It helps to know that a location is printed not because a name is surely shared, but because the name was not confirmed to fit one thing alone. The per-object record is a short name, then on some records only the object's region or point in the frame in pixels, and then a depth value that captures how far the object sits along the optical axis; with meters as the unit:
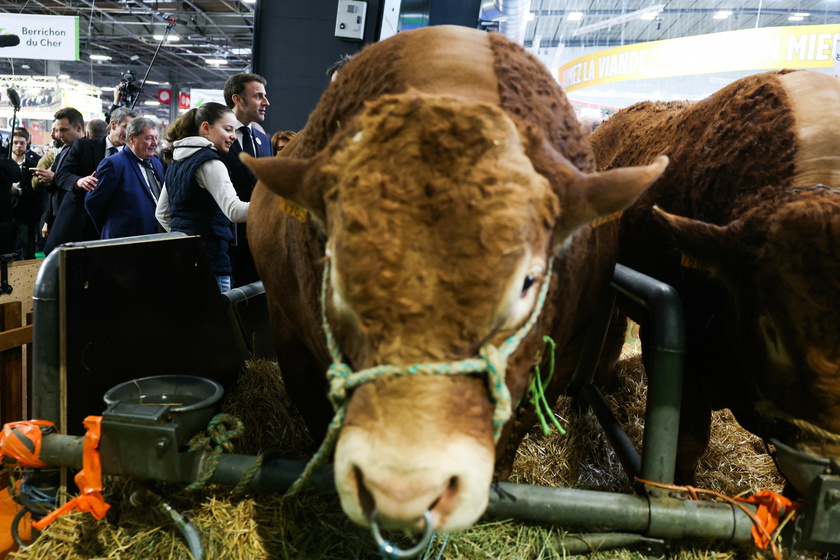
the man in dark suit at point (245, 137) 3.78
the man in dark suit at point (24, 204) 6.62
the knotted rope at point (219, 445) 1.79
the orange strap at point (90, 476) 1.79
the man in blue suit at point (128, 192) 4.11
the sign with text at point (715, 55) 8.48
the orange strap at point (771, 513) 1.69
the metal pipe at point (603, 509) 1.69
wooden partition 3.31
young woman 3.31
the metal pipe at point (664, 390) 1.82
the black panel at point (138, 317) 2.05
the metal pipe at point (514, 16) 9.95
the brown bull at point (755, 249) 1.78
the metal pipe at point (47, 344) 1.92
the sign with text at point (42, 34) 9.39
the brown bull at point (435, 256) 1.18
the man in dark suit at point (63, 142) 5.79
